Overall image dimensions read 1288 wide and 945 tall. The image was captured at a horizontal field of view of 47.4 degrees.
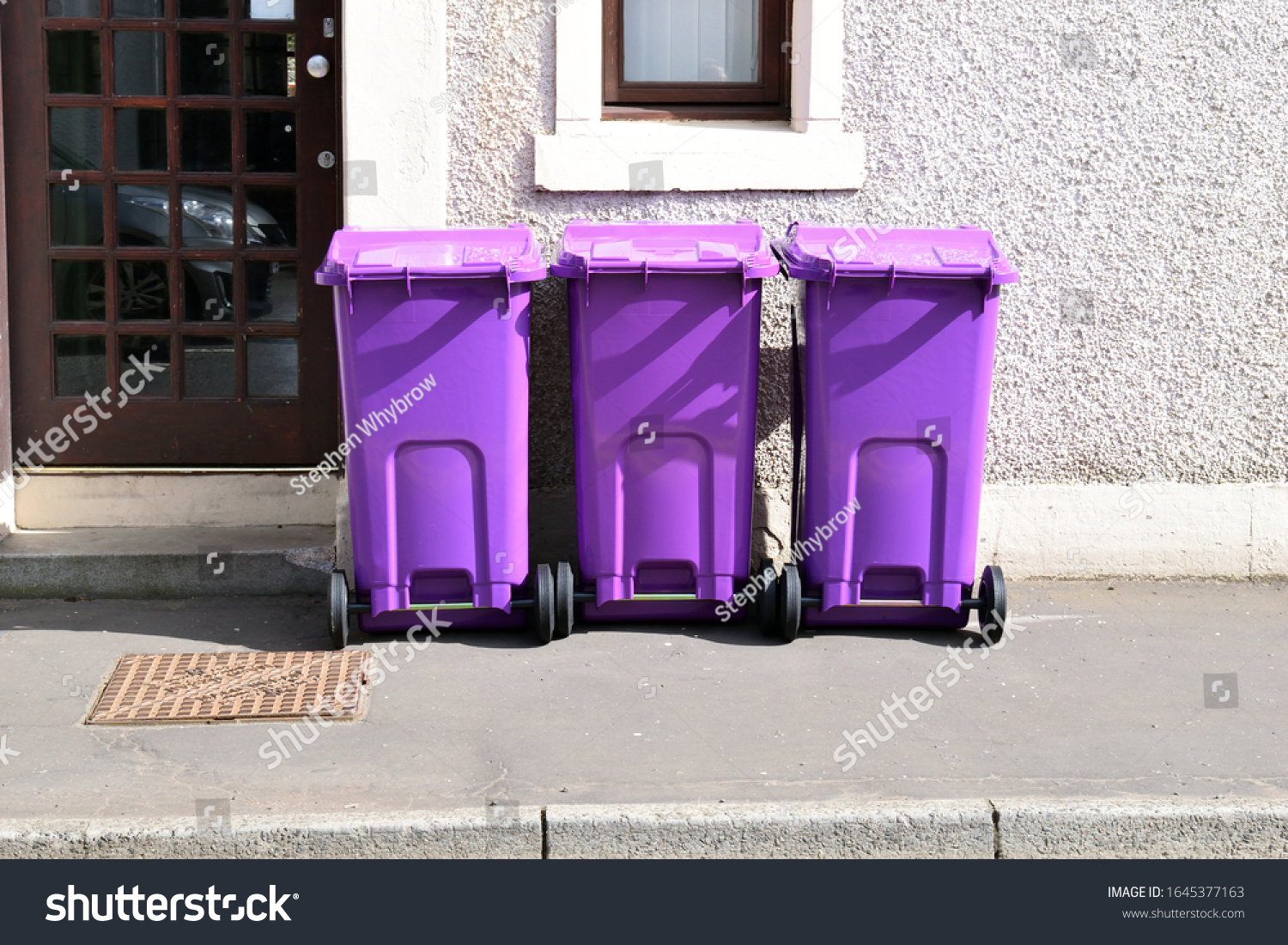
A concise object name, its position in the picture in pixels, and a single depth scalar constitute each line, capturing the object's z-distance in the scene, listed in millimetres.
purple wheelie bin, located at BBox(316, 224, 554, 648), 4734
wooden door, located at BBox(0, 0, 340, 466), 5668
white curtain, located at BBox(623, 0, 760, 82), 5695
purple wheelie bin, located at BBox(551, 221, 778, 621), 4840
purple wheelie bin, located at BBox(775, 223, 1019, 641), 4812
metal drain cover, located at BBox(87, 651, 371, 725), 4367
